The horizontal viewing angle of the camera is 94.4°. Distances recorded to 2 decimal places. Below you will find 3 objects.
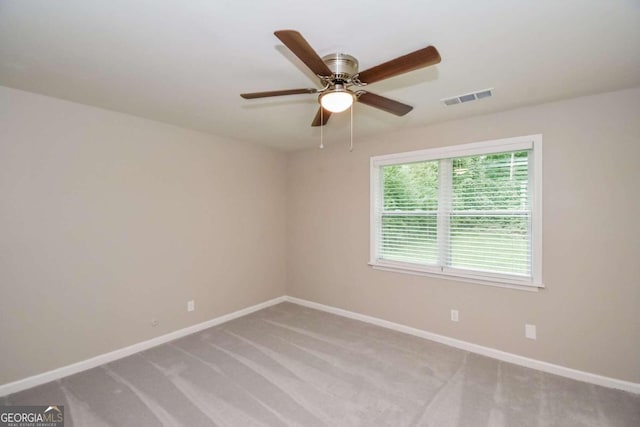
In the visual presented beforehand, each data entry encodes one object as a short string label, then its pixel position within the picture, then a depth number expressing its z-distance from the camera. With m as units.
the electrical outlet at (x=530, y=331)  2.82
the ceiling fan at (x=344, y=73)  1.43
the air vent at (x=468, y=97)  2.51
